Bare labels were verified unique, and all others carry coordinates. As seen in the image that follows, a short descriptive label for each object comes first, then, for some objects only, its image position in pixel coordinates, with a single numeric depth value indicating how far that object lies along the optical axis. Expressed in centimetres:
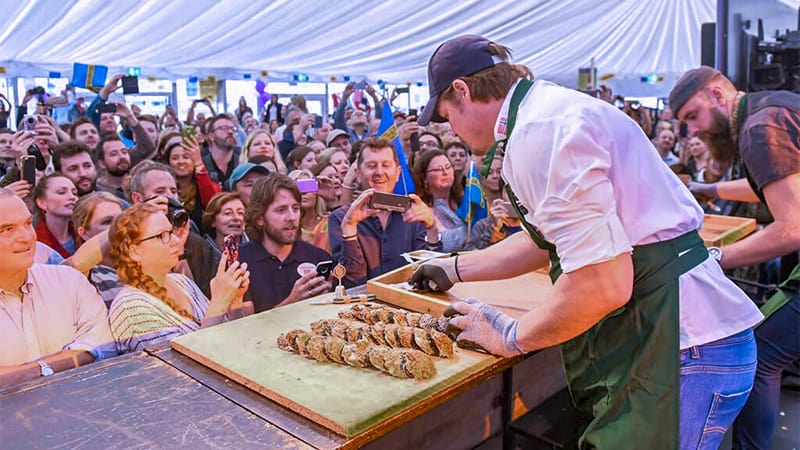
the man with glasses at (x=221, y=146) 491
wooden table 114
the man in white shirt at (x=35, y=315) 180
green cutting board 119
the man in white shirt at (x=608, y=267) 123
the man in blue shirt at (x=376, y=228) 295
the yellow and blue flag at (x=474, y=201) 409
